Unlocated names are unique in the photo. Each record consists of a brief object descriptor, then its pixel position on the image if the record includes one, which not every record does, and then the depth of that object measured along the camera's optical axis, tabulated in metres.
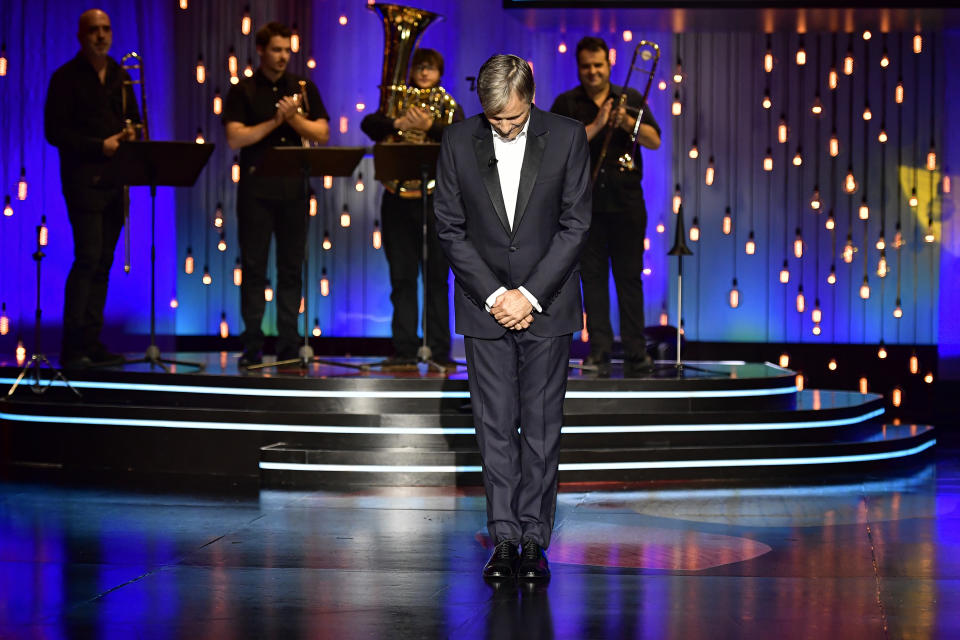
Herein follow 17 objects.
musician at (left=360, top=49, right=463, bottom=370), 12.74
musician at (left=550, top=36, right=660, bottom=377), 12.66
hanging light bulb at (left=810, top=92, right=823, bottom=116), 18.81
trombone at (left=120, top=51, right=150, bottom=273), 12.93
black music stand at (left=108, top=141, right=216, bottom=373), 12.29
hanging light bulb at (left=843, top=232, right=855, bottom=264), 18.74
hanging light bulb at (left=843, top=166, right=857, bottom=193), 18.70
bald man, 13.09
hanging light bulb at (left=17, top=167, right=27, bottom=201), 17.34
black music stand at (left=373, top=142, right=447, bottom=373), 11.83
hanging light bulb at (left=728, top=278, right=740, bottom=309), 19.06
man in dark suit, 7.41
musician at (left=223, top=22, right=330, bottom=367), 12.72
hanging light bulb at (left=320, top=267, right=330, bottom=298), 19.51
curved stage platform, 11.37
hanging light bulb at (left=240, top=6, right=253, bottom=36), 19.27
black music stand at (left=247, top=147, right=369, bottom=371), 12.16
